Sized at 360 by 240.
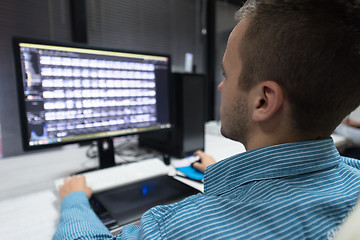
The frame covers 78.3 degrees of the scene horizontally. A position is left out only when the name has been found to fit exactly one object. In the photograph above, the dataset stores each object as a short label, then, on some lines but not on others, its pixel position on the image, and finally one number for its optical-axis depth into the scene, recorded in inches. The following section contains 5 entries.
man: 14.1
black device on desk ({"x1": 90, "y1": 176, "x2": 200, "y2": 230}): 24.1
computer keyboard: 30.4
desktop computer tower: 42.8
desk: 23.3
